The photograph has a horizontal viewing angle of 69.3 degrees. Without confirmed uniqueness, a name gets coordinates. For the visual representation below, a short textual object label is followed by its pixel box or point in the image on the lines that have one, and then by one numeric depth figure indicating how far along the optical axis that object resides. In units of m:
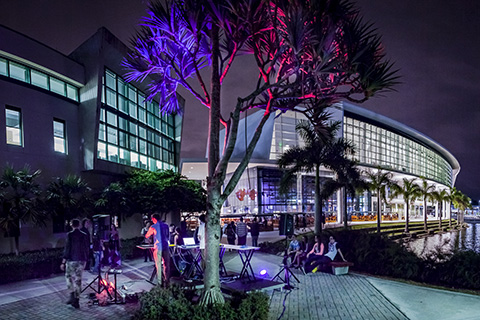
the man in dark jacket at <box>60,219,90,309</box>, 7.00
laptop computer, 8.65
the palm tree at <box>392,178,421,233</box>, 33.21
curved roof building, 39.78
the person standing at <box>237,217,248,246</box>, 13.13
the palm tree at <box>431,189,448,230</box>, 42.43
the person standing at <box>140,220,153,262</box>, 12.78
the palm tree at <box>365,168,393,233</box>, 28.45
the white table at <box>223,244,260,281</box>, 7.88
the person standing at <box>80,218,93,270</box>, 10.74
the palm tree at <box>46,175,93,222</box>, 13.17
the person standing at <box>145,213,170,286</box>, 7.93
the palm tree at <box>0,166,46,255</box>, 10.98
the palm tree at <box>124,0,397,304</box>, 5.55
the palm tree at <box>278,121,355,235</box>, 17.78
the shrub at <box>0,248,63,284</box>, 9.64
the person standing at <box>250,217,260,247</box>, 15.02
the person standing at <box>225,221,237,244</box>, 14.95
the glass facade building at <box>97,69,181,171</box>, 18.53
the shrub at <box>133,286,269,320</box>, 5.16
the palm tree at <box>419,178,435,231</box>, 36.84
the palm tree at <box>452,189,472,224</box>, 50.81
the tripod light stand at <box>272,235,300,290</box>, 8.15
